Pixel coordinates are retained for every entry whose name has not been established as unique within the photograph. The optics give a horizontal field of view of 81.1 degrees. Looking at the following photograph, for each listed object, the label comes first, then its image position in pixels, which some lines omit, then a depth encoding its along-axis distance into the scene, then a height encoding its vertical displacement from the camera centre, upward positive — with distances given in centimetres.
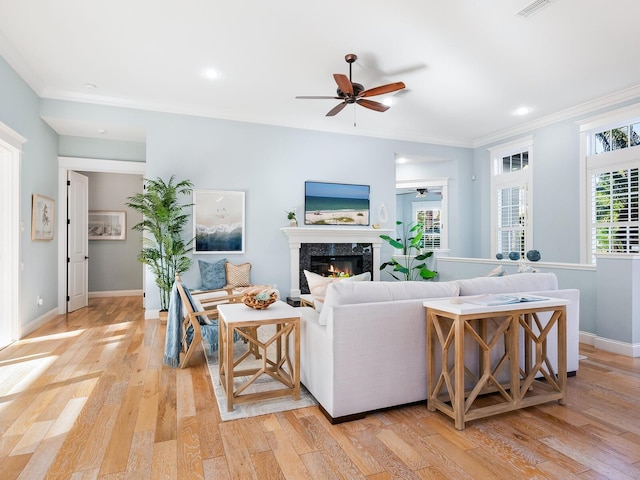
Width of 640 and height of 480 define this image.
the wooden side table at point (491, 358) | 234 -83
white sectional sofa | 239 -71
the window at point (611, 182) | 496 +82
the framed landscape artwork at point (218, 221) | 579 +30
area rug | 253 -116
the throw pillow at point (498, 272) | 401 -33
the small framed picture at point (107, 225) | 787 +32
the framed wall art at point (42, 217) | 483 +32
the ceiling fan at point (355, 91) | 395 +166
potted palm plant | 535 +13
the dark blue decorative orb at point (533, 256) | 473 -19
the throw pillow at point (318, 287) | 282 -36
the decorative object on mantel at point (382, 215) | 702 +49
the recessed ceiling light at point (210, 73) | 454 +206
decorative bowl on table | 285 -45
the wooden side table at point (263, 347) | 254 -79
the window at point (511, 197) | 649 +80
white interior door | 611 -4
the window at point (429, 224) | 927 +46
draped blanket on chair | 347 -87
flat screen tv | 645 +66
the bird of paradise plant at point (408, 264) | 654 -43
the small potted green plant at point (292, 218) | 620 +37
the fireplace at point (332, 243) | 626 -4
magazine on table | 252 -41
